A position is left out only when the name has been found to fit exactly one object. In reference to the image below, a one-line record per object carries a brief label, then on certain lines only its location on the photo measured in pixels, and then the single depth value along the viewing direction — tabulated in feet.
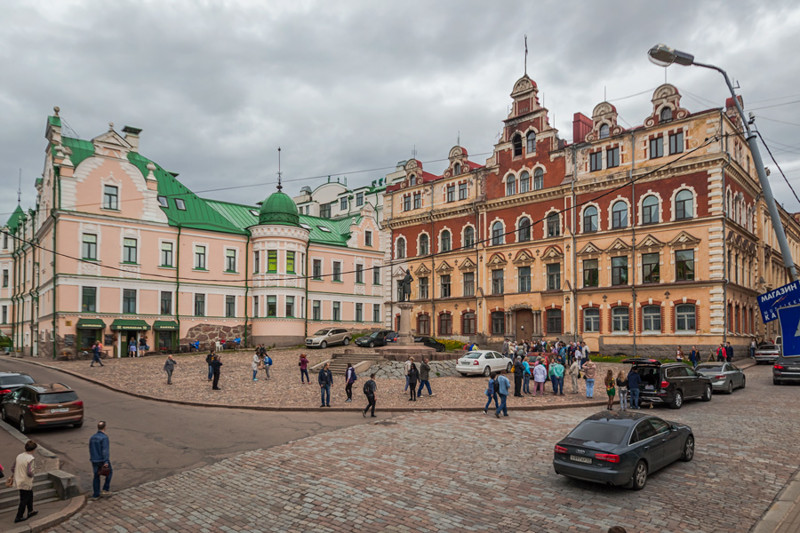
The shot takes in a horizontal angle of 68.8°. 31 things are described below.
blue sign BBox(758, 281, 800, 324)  17.79
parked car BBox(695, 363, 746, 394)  85.46
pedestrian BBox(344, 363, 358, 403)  77.49
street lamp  23.18
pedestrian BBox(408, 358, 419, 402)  76.48
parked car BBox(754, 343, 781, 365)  125.74
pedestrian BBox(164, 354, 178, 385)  94.87
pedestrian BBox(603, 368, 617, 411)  73.15
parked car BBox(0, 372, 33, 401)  74.23
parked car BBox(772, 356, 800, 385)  90.41
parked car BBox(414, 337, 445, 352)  131.13
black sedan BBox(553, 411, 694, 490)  37.76
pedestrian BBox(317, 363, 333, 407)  73.97
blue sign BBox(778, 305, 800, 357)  17.66
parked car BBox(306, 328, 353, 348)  150.30
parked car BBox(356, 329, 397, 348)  142.72
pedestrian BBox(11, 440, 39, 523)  36.55
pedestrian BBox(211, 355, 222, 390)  88.95
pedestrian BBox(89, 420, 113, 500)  40.63
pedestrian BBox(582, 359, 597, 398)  80.23
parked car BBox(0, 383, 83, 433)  59.77
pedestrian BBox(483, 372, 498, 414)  66.80
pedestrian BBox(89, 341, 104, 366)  118.21
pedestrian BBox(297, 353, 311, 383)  94.12
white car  101.96
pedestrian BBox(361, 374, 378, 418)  66.85
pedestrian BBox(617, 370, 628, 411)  70.49
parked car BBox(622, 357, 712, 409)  71.87
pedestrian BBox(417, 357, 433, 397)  81.05
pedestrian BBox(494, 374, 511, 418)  65.46
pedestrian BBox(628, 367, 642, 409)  72.02
